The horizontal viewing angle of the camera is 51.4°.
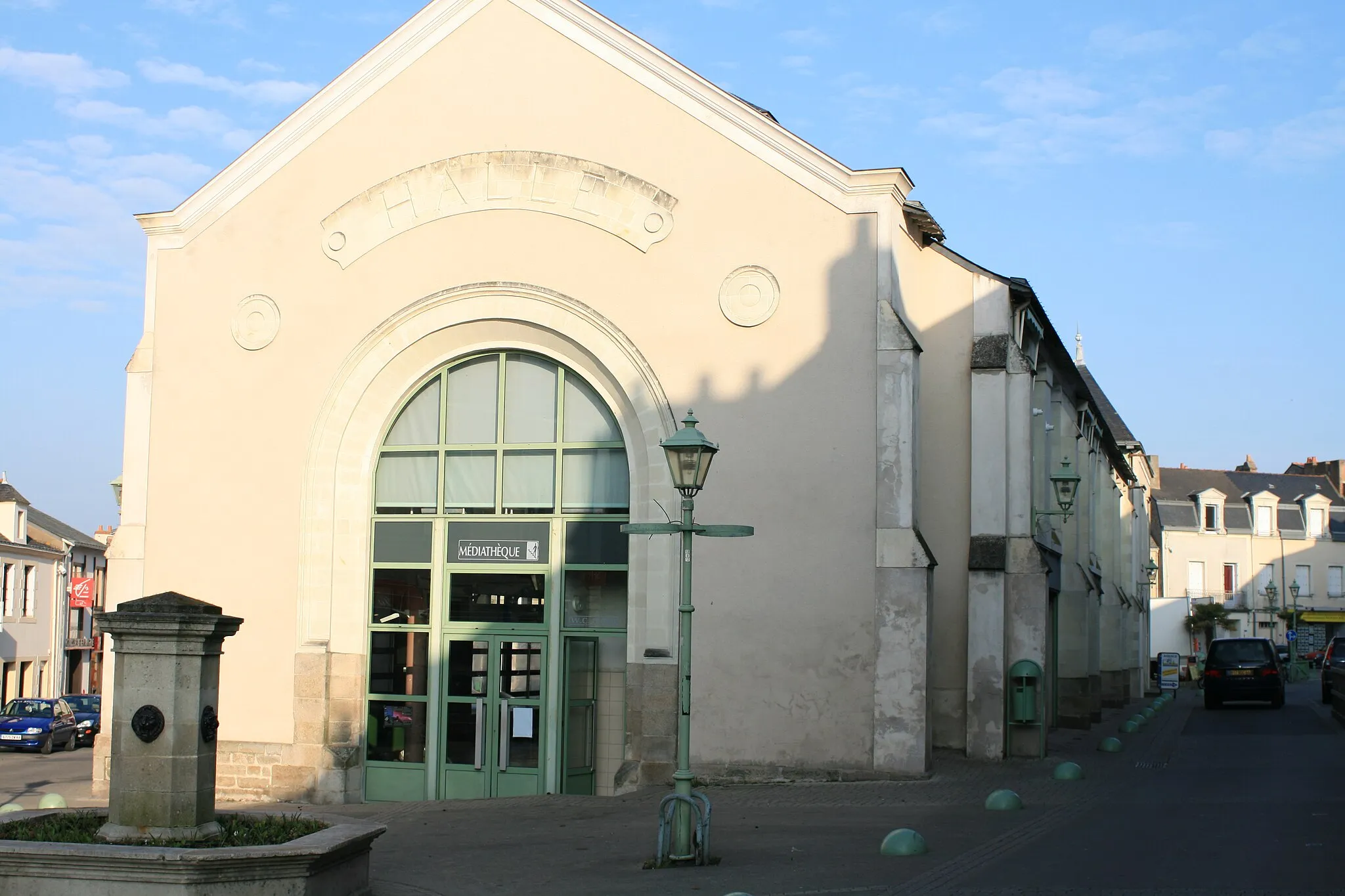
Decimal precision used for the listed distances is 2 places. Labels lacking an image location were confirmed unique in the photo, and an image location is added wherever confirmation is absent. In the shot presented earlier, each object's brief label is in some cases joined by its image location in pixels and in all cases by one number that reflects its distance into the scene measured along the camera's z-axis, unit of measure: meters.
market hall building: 16.94
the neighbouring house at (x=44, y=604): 50.44
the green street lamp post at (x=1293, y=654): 58.00
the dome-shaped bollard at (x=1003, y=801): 14.42
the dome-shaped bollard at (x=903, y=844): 11.70
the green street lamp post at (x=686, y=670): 11.62
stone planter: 8.95
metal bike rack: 11.66
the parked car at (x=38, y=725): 35.22
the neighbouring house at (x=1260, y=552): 77.06
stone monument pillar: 9.83
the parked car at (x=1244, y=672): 35.06
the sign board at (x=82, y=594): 54.19
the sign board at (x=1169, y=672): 44.03
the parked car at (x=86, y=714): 39.28
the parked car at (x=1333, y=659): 34.41
